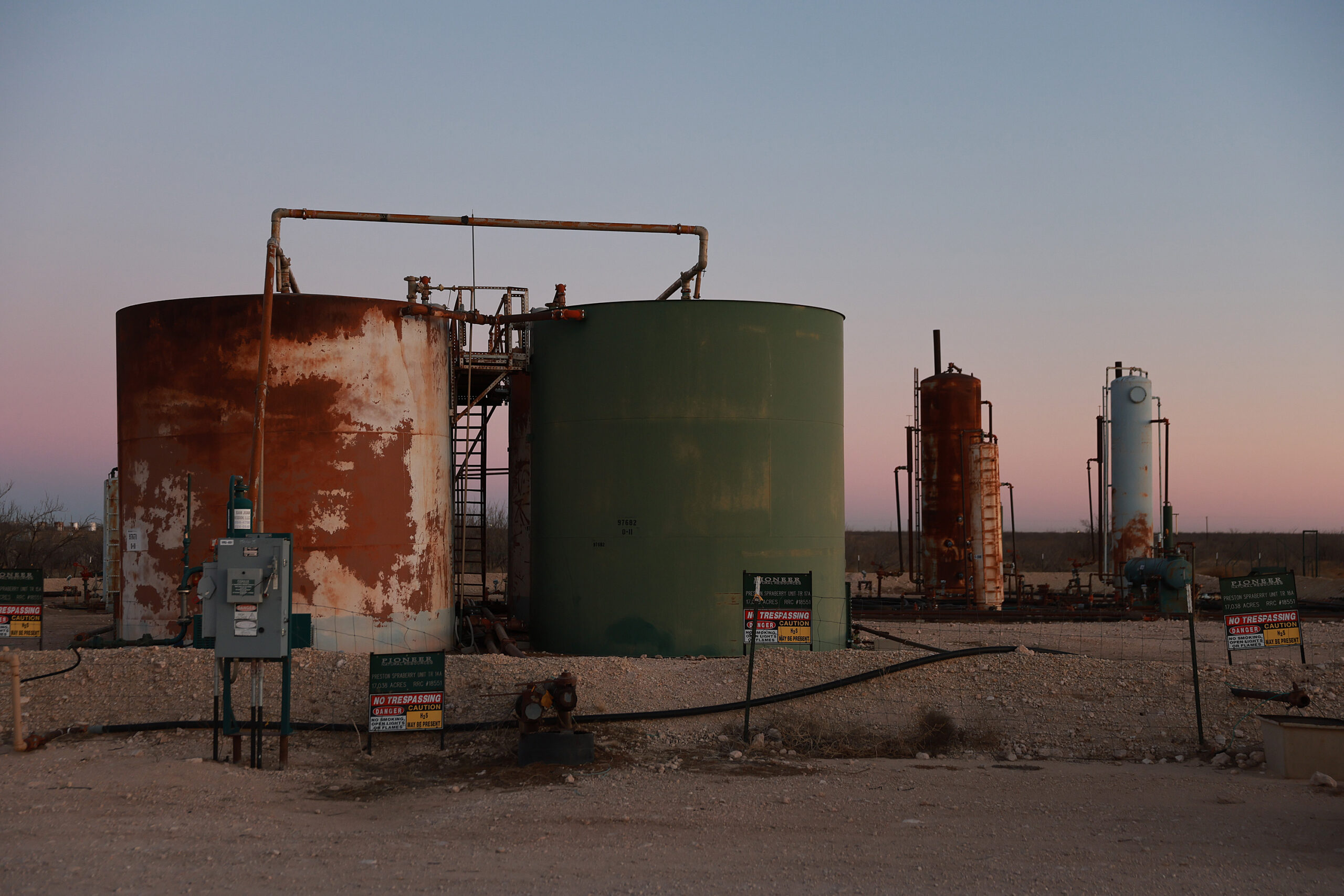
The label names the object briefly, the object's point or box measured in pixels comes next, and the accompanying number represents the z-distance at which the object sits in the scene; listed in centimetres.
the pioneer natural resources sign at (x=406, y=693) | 1151
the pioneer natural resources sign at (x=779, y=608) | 1261
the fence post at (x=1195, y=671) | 1134
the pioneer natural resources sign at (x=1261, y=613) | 1263
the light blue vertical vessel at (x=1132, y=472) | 3111
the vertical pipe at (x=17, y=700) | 1112
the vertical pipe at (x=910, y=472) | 3098
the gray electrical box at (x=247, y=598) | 1054
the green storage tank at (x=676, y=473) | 1841
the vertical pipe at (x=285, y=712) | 1080
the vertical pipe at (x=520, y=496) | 2134
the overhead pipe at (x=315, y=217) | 1655
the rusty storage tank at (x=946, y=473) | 3011
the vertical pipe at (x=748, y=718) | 1195
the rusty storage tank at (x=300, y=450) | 1736
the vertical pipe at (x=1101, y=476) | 3198
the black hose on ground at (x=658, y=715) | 1188
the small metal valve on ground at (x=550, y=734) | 1098
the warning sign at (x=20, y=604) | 1426
